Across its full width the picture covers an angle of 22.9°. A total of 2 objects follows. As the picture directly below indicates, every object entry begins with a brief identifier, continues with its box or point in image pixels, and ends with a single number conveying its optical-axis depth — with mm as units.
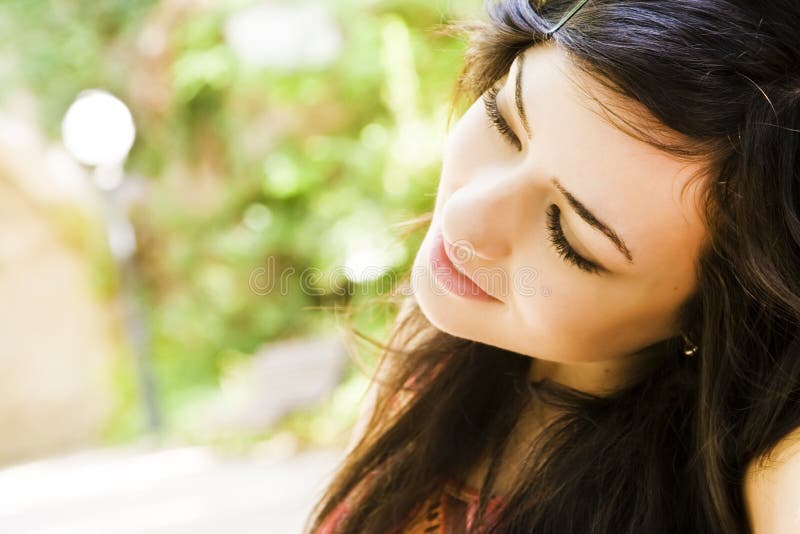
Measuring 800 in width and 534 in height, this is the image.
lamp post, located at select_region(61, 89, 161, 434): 4199
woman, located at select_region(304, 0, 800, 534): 805
